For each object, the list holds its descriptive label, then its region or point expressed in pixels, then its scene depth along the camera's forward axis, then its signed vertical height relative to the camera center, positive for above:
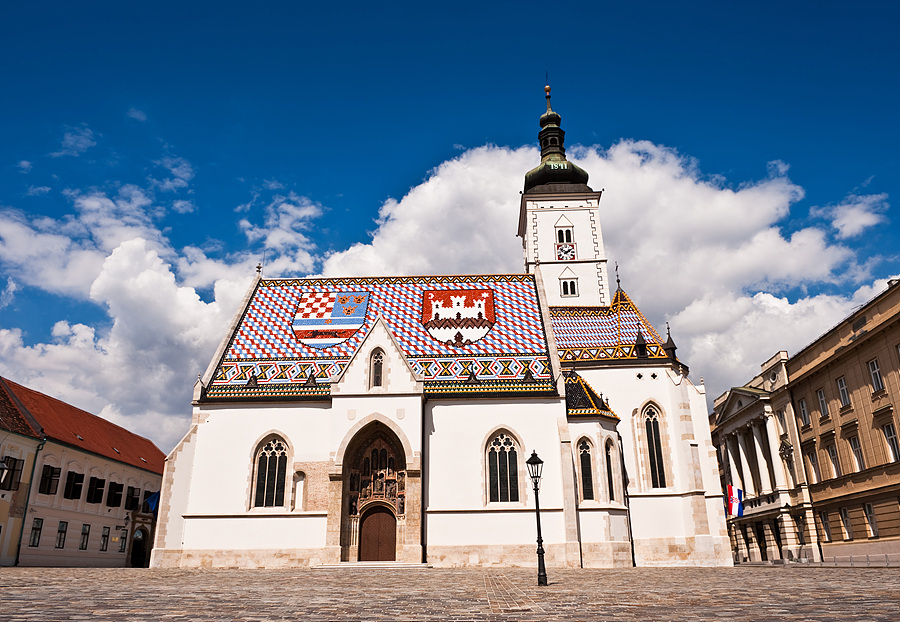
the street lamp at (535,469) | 19.40 +1.83
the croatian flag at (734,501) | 47.91 +2.01
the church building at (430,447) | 28.44 +3.91
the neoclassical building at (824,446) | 32.75 +4.82
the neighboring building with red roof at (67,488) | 34.41 +3.01
